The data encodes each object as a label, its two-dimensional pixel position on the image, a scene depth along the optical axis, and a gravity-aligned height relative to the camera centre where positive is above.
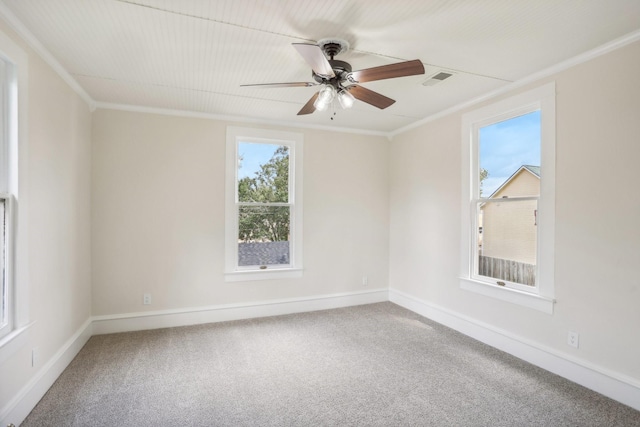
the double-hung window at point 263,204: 4.18 +0.07
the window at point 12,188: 2.05 +0.13
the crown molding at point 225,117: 3.71 +1.12
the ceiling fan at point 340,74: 2.04 +0.90
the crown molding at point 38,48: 2.02 +1.13
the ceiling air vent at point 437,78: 2.89 +1.17
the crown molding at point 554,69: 2.32 +1.16
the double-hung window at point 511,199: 2.87 +0.12
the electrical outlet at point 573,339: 2.64 -1.00
